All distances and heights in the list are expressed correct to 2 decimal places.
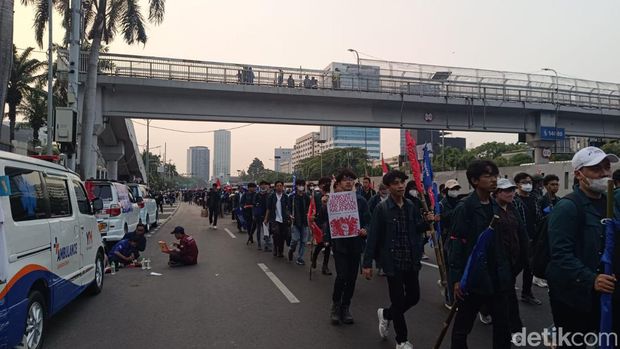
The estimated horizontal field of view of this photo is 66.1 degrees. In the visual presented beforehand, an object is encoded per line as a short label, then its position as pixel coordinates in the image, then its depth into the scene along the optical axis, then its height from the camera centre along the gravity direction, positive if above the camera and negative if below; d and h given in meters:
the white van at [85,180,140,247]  12.69 -0.60
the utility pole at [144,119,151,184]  50.16 +4.24
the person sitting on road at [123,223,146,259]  10.81 -1.19
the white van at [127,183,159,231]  17.63 -0.67
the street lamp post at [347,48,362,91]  24.44 +5.56
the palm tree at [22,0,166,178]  19.36 +7.23
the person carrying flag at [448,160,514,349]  3.79 -0.64
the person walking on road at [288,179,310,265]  10.91 -0.67
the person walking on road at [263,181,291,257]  11.61 -0.69
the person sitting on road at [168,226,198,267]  10.72 -1.44
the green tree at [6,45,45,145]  31.91 +7.47
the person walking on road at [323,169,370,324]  5.99 -1.04
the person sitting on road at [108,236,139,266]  10.52 -1.44
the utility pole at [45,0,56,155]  17.12 +4.06
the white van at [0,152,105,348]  4.21 -0.62
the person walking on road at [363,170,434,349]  4.84 -0.61
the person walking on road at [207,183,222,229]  20.55 -0.62
